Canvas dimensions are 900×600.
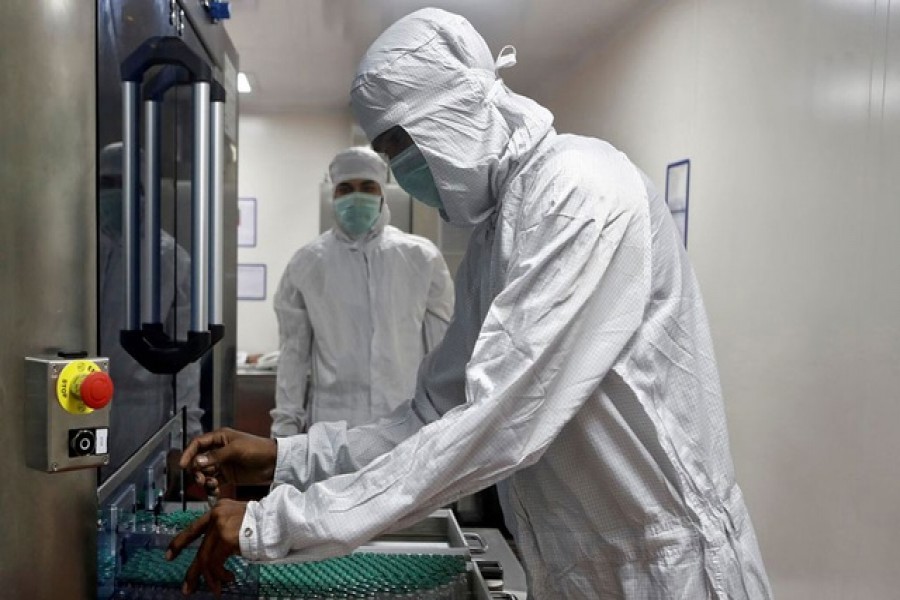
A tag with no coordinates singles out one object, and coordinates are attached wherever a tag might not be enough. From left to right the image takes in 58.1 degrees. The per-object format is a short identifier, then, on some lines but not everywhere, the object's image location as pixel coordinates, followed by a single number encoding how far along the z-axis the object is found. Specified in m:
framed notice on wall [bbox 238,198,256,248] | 5.14
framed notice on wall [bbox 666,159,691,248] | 2.87
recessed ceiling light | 4.38
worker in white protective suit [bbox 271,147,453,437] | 2.74
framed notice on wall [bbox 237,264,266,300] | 5.21
